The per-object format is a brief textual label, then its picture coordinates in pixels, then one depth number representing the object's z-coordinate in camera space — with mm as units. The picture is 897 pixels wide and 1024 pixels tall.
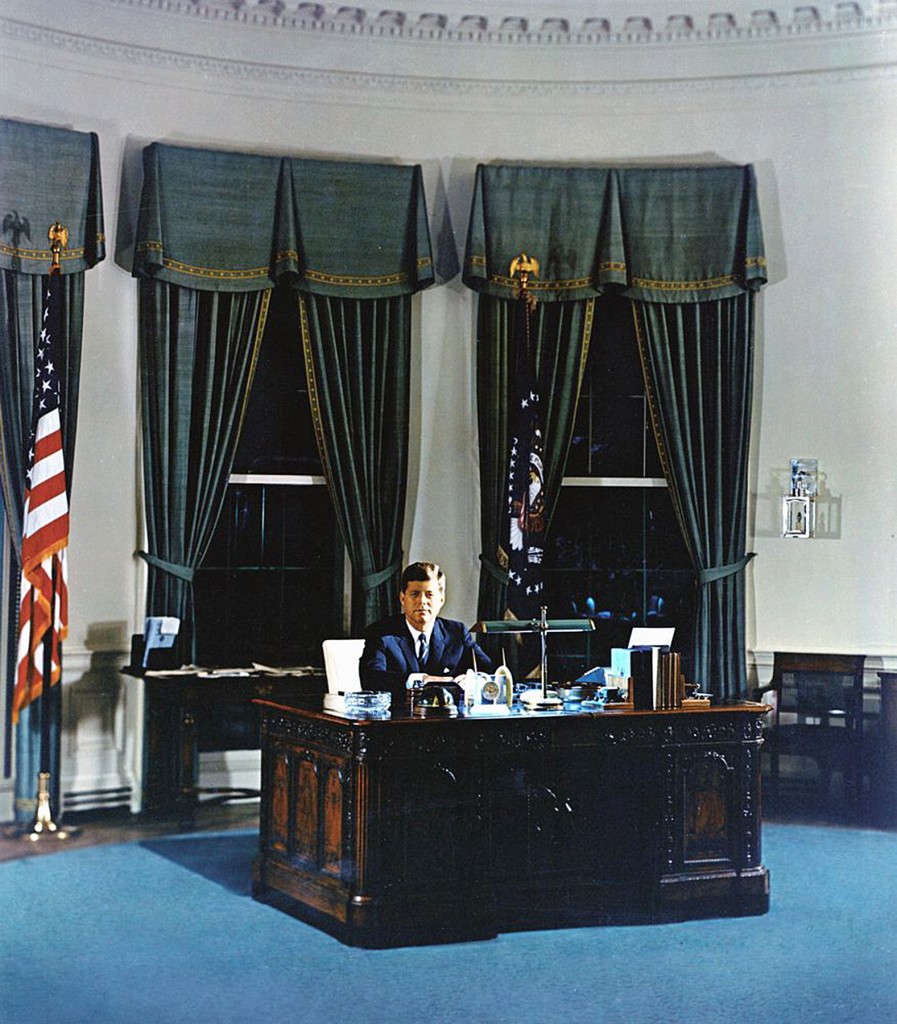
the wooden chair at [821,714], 7102
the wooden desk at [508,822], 4828
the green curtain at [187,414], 7254
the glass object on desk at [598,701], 5285
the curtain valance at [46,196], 6742
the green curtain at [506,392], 7754
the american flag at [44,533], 6180
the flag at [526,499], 7555
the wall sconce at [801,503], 7691
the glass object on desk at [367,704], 4957
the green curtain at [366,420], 7578
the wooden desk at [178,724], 6746
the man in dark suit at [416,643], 5301
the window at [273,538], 7621
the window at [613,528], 7977
